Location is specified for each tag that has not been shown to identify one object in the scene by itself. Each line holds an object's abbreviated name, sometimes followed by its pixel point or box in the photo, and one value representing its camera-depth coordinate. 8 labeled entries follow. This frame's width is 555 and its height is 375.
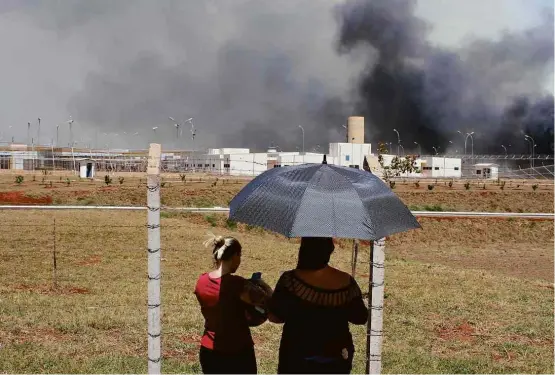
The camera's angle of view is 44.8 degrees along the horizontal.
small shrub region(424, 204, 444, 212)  42.23
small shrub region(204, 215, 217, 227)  29.06
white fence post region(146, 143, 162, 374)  5.16
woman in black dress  4.20
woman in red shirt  4.48
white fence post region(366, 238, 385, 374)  5.52
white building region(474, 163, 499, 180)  106.28
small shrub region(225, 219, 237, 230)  29.21
